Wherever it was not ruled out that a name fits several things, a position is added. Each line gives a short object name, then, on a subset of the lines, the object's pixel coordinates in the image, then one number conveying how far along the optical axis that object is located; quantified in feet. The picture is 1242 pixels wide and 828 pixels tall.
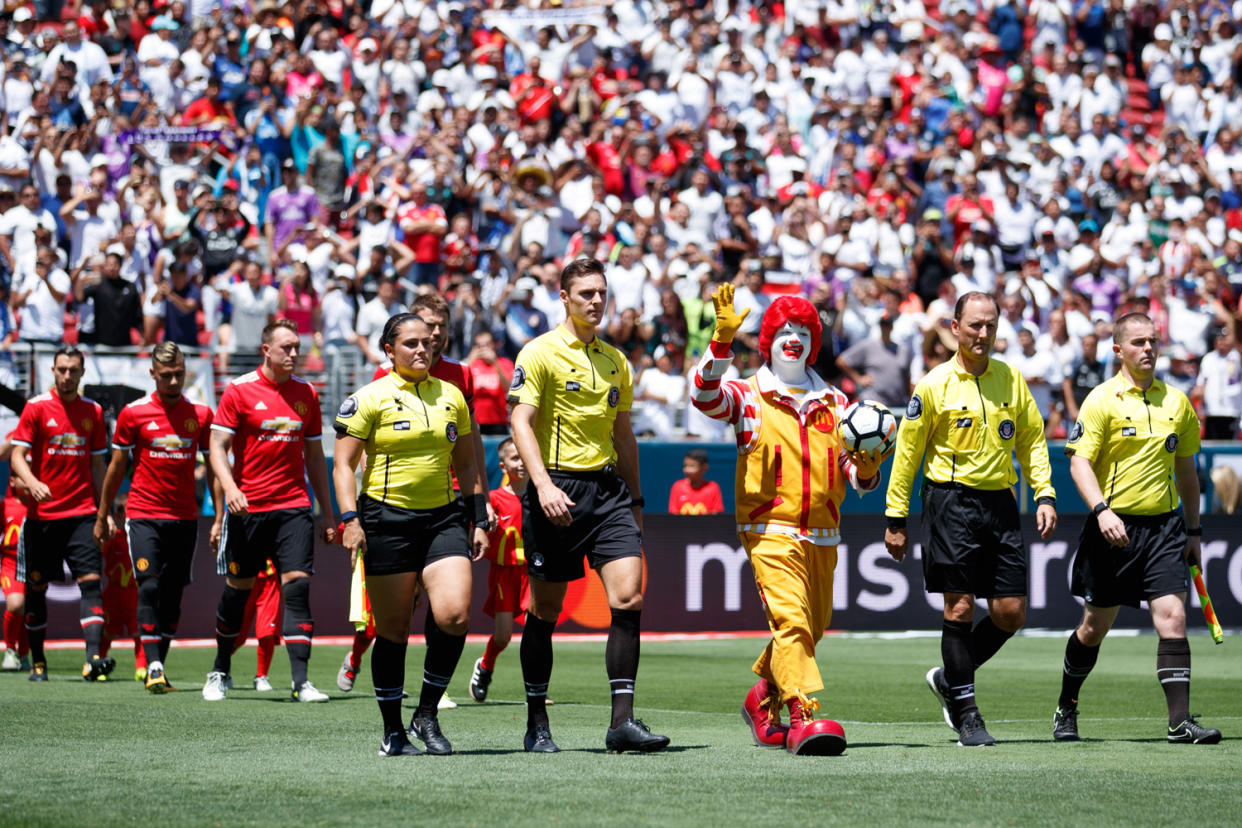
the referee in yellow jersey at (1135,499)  64.34
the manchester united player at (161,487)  84.33
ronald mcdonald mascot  58.59
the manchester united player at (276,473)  78.02
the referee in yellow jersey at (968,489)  61.57
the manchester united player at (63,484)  90.27
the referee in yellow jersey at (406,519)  56.54
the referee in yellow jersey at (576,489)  57.67
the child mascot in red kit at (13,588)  92.38
